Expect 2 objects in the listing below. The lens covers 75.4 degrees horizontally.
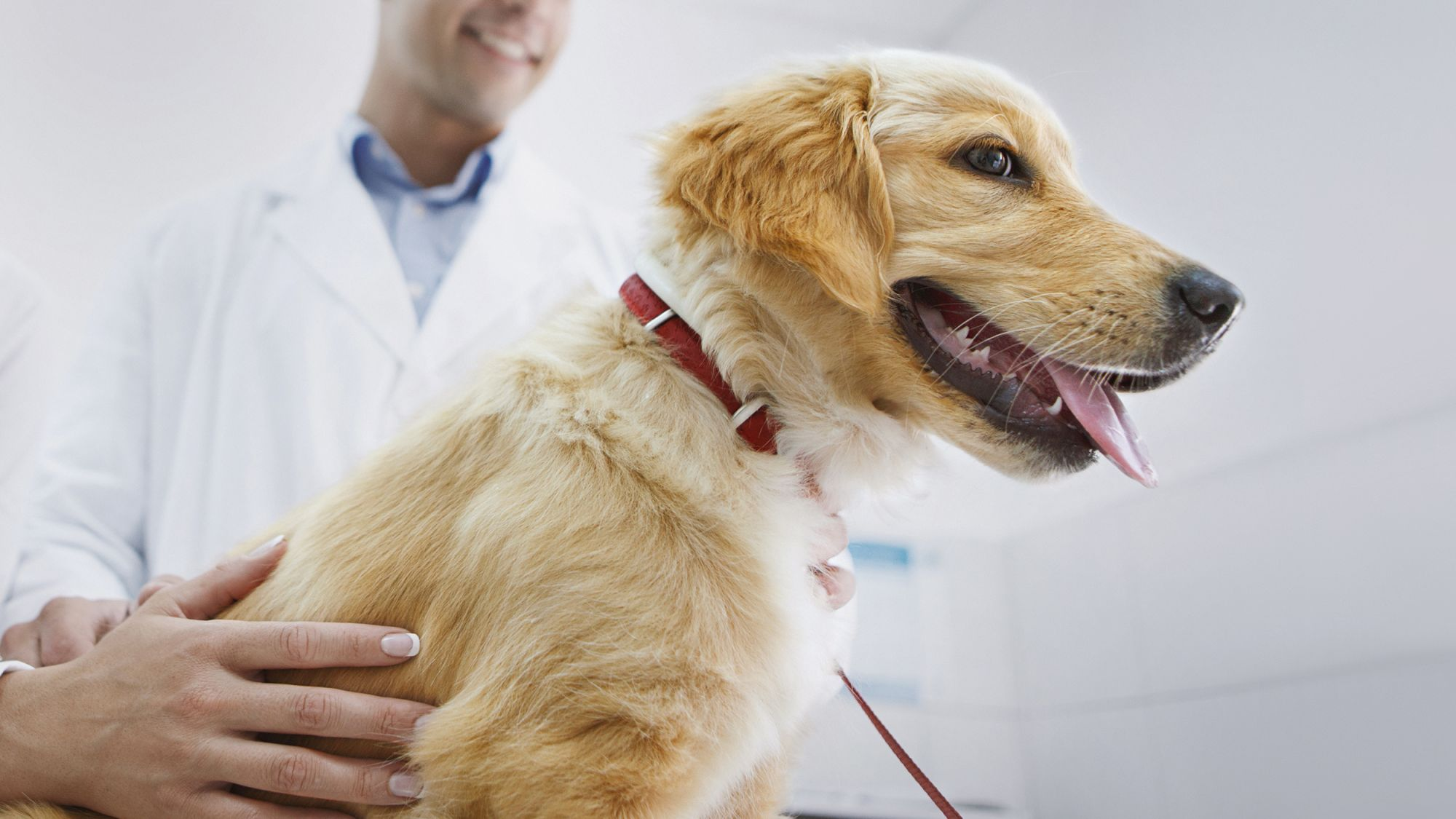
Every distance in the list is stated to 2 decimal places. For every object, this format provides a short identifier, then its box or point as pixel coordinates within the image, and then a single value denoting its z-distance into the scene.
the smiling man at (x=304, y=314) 1.47
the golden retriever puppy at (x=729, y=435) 0.72
